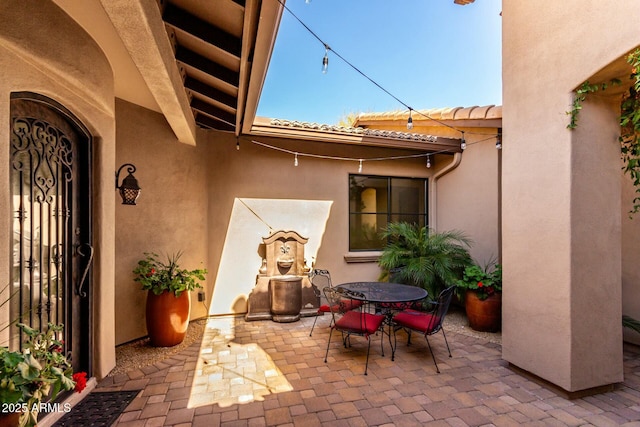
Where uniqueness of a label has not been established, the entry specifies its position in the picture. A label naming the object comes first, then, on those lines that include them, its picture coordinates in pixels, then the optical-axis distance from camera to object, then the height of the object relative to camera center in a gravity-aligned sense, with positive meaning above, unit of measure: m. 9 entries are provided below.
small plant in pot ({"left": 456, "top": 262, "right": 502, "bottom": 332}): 4.40 -1.23
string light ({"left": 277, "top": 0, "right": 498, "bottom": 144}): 2.28 +1.46
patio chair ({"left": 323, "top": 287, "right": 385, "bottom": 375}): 3.33 -1.20
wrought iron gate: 2.17 -0.06
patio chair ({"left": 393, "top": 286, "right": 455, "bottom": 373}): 3.35 -1.20
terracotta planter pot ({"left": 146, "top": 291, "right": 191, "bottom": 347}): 3.81 -1.29
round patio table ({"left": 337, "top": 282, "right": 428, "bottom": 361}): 3.53 -0.99
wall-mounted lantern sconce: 3.37 +0.25
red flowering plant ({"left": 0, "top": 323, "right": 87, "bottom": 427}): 1.35 -0.78
